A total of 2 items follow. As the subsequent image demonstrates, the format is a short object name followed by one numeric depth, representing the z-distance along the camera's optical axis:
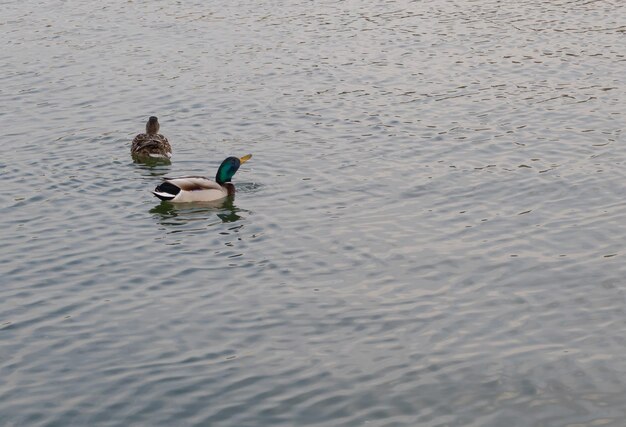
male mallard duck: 22.59
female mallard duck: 25.28
